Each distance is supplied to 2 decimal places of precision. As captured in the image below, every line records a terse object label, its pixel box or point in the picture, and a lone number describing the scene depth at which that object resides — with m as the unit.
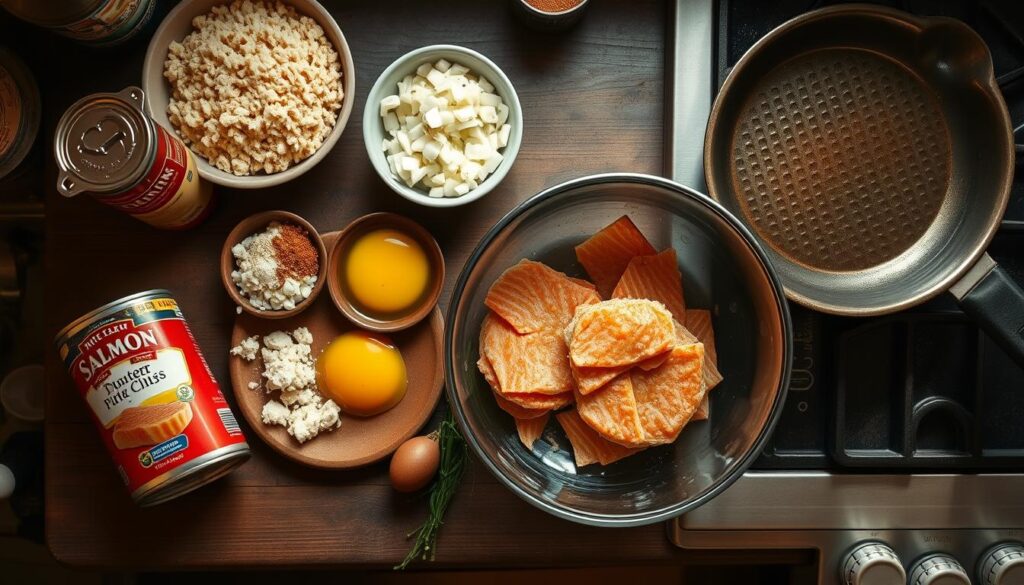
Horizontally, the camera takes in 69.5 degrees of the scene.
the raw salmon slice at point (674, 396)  1.03
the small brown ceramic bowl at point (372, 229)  1.14
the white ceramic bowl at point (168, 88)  1.10
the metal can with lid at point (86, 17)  1.02
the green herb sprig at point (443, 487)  1.14
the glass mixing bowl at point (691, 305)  1.02
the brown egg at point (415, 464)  1.10
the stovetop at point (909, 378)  1.17
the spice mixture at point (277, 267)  1.11
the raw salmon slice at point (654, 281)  1.09
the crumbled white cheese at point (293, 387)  1.14
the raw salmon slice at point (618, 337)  0.99
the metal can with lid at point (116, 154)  0.98
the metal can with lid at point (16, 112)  1.14
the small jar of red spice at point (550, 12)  1.14
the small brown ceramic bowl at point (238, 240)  1.12
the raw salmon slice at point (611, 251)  1.09
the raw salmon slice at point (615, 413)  1.01
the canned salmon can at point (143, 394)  1.02
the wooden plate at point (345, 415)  1.15
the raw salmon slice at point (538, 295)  1.09
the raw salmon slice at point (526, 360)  1.04
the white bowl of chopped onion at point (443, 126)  1.11
